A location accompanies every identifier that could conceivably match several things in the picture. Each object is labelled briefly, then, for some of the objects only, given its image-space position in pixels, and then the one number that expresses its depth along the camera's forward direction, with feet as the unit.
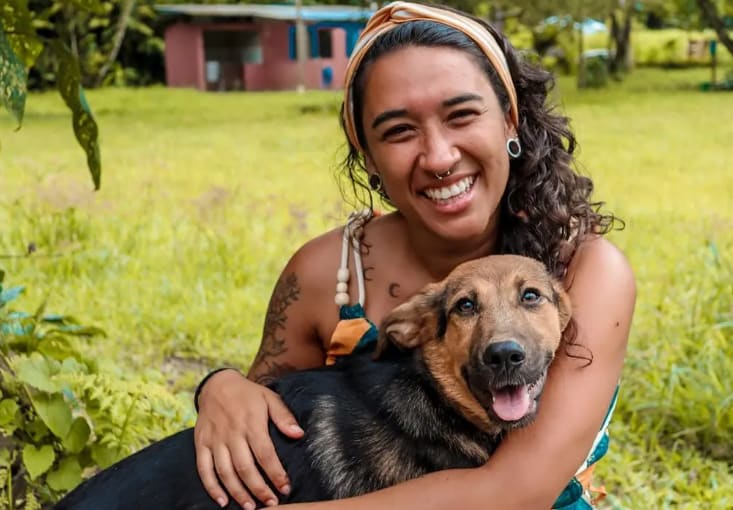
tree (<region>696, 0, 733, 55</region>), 34.81
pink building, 81.61
